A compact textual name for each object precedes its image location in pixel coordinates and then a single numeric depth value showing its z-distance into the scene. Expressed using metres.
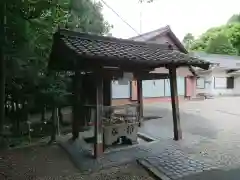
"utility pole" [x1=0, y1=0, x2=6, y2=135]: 5.07
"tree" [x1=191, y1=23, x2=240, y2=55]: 28.73
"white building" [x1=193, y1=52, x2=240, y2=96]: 19.45
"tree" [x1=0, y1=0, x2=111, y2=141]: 5.22
